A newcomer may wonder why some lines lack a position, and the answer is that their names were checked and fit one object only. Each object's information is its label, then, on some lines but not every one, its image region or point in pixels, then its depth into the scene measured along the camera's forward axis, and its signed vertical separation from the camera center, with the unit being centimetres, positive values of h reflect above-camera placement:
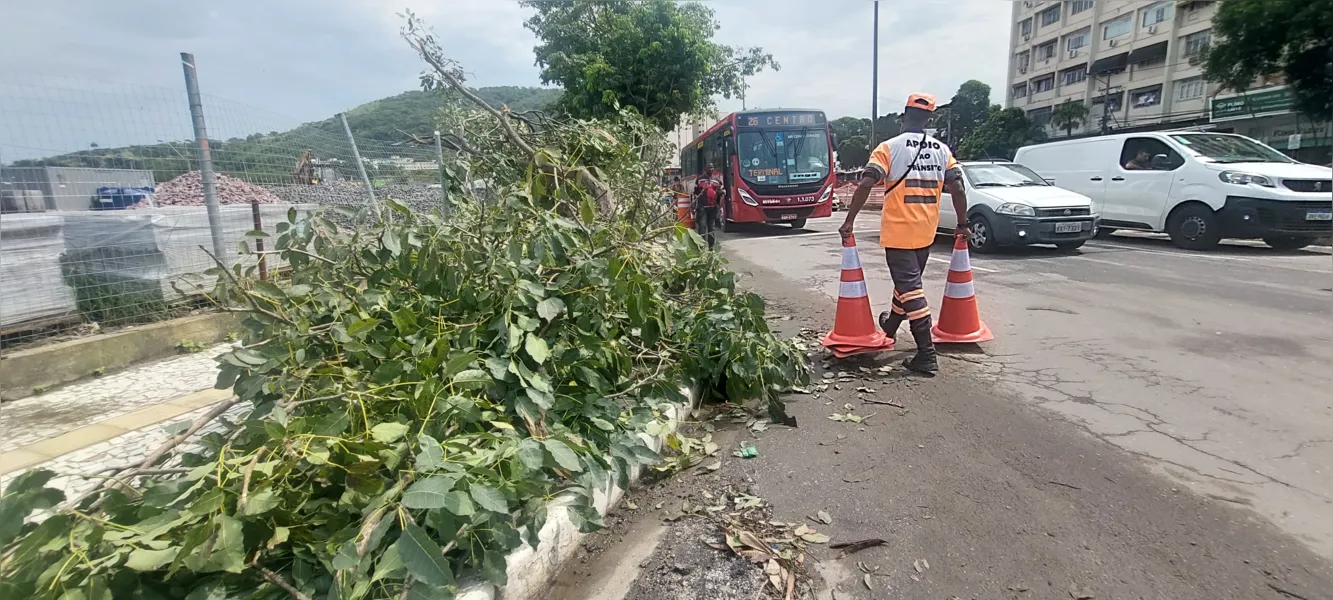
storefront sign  3069 +240
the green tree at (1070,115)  5050 +336
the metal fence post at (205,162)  482 +18
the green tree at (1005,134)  5206 +213
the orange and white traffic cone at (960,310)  473 -107
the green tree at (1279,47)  2027 +349
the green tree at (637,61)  1889 +333
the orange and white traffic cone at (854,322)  452 -108
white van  905 -49
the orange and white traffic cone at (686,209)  1277 -85
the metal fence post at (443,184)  607 -5
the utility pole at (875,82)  2569 +324
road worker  431 -18
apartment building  3303 +655
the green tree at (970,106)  6634 +590
